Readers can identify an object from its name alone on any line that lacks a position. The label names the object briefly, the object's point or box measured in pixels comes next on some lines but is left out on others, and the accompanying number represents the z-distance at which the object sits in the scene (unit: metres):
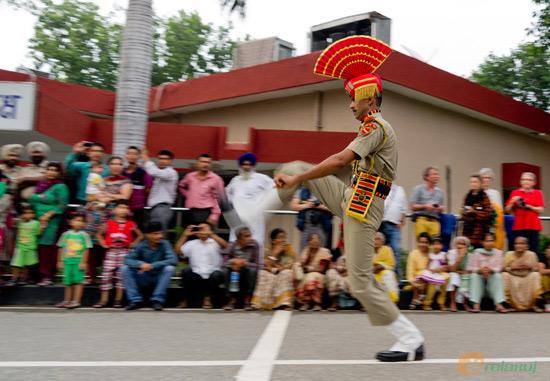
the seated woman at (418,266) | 7.74
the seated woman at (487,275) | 7.68
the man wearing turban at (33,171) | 7.80
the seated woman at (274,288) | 7.28
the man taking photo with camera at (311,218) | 8.04
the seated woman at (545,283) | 7.86
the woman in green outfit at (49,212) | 7.59
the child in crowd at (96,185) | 7.67
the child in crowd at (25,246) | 7.47
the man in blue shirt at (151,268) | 7.11
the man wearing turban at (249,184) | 7.73
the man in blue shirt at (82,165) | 7.98
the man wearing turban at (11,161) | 7.91
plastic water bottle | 7.38
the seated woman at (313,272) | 7.37
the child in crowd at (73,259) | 7.19
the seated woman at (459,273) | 7.74
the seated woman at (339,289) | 7.44
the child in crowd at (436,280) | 7.71
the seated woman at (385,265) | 7.45
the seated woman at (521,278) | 7.71
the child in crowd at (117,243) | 7.27
